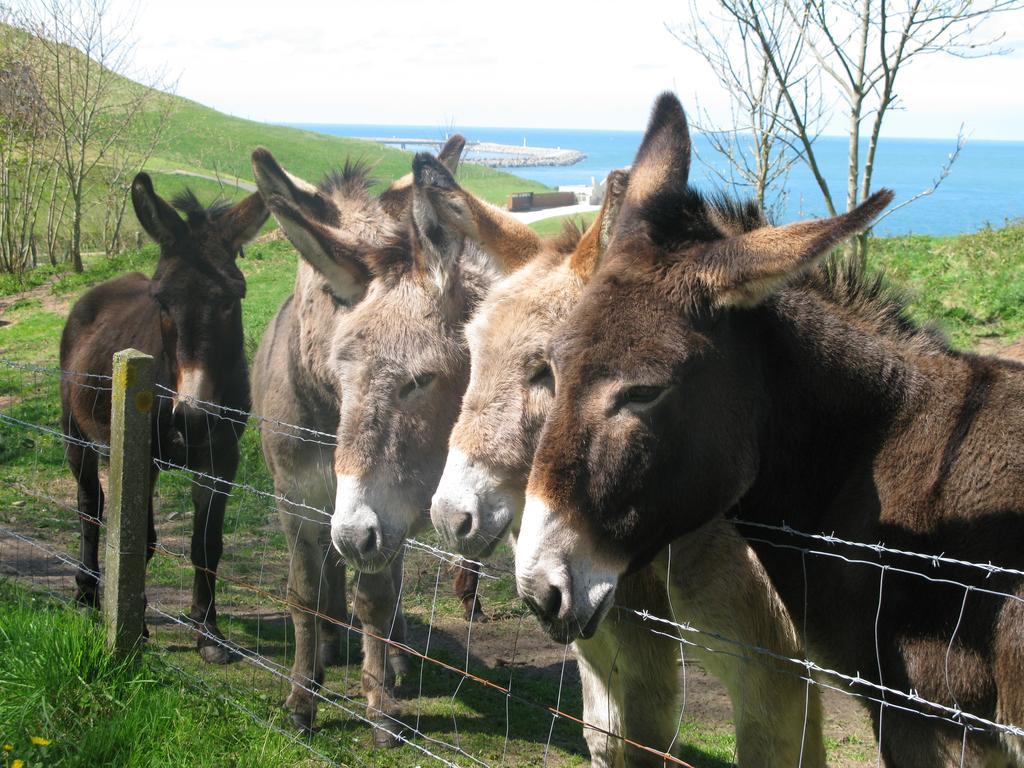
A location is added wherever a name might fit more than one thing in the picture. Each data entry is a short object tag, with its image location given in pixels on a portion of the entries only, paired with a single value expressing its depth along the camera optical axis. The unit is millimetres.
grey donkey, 3611
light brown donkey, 2973
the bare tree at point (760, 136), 8727
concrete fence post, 3928
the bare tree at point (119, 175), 23159
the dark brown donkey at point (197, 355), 5359
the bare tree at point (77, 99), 20484
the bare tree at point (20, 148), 20594
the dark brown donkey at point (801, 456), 2209
